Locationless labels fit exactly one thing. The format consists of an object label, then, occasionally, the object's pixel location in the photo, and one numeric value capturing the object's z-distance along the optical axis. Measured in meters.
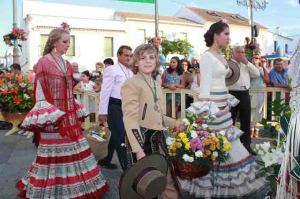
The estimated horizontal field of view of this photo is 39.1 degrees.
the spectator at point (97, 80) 8.71
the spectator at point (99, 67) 12.47
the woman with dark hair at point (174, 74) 8.81
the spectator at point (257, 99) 7.34
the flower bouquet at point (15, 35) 12.23
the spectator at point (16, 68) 10.57
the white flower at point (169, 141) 3.67
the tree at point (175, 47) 39.53
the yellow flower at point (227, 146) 3.77
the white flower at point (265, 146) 2.95
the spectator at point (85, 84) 8.64
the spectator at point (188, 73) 8.80
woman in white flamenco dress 4.17
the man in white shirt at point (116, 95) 4.93
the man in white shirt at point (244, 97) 5.92
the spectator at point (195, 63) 9.88
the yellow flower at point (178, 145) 3.61
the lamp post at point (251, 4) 19.72
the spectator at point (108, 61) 9.64
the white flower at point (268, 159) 2.77
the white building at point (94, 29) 36.53
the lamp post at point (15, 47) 12.80
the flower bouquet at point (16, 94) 9.11
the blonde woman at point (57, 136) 4.04
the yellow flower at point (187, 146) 3.58
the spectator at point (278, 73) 8.20
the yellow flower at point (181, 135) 3.71
